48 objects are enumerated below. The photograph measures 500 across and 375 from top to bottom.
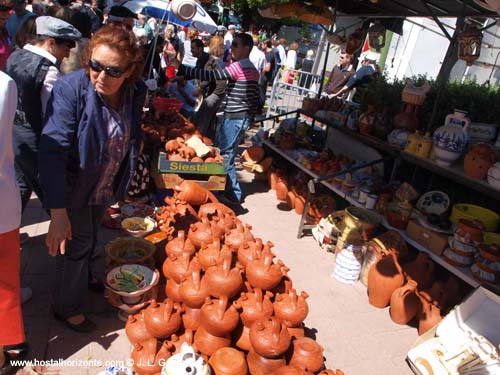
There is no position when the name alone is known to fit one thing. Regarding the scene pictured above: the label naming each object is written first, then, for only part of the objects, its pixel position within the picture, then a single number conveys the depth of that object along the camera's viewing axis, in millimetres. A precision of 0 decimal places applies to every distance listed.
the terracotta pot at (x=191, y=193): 3521
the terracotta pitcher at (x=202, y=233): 2801
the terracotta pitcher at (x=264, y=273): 2344
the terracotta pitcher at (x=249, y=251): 2535
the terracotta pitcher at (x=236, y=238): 2766
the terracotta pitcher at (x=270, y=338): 1965
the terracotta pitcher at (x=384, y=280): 3197
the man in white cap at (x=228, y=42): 11582
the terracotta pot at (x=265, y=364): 2010
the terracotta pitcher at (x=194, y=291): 2242
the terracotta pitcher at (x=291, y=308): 2250
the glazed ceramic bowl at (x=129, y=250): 2836
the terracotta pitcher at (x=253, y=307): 2166
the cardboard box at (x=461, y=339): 2416
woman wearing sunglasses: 1891
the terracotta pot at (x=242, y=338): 2225
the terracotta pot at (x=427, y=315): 2957
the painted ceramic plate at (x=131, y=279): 2583
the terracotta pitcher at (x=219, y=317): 2070
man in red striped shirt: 4352
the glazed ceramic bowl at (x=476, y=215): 3234
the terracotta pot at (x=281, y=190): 5184
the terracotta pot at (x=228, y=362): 1968
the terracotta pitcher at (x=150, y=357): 2047
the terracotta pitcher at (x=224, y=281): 2176
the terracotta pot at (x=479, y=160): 2953
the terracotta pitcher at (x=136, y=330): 2255
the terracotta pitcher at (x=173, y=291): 2467
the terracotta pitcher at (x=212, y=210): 3242
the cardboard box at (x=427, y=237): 3148
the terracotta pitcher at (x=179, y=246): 2732
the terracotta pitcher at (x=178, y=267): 2475
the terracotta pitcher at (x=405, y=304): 3027
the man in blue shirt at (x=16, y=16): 4016
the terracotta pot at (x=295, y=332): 2271
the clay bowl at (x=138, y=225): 3367
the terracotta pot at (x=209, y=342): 2131
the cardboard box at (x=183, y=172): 3949
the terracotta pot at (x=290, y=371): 1887
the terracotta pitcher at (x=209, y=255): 2438
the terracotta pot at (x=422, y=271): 3271
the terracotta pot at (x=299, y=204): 4848
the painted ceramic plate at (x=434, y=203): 3578
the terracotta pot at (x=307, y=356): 2035
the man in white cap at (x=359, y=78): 6833
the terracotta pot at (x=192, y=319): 2279
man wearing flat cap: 2287
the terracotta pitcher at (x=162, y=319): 2188
